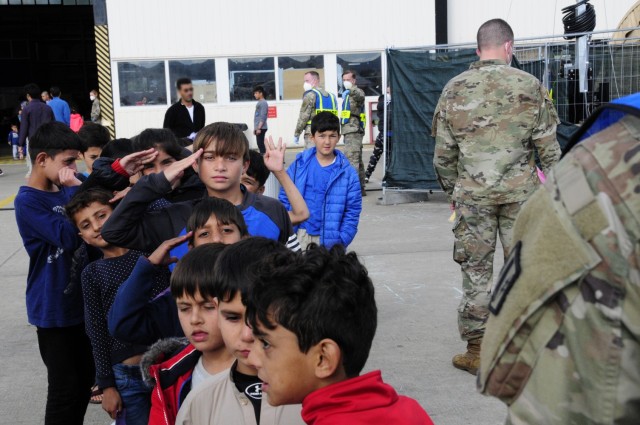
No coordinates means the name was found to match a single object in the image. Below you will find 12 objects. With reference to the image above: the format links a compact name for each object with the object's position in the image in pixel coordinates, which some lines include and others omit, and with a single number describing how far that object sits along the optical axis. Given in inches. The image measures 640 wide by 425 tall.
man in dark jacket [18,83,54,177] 599.2
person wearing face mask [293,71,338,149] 475.2
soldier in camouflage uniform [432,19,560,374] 193.2
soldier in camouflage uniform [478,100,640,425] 46.4
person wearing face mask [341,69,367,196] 494.9
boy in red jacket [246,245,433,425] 72.8
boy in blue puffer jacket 224.4
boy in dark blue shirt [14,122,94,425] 152.6
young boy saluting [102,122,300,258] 134.7
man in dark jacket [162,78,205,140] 394.3
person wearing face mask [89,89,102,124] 903.7
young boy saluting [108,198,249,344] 123.0
